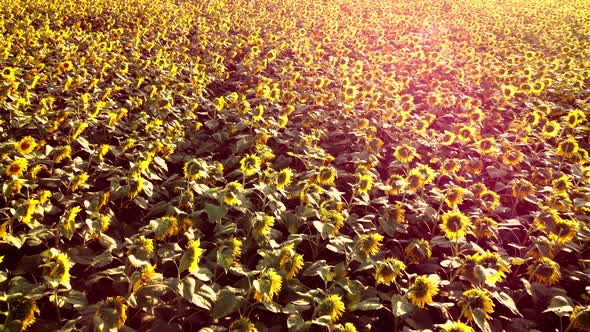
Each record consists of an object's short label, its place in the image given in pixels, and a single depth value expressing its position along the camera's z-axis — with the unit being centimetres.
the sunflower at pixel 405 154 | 445
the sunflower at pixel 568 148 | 460
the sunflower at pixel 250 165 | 368
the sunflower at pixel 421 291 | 269
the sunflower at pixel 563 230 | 328
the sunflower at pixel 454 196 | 368
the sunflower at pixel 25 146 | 374
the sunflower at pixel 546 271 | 304
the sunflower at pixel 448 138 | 503
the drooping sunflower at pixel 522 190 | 412
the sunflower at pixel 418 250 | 332
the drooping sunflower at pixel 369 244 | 302
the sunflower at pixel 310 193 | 355
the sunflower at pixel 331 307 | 252
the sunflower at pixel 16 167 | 339
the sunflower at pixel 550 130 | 519
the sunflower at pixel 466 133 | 509
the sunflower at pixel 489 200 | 393
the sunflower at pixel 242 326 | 236
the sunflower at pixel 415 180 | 397
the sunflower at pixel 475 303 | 258
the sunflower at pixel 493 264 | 278
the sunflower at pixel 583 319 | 246
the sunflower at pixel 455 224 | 324
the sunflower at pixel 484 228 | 349
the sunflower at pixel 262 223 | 312
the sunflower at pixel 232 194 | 330
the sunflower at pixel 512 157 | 480
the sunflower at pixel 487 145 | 476
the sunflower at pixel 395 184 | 397
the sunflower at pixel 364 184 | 387
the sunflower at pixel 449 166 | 426
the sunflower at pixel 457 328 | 227
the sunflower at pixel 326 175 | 390
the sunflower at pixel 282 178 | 363
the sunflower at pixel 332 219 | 326
